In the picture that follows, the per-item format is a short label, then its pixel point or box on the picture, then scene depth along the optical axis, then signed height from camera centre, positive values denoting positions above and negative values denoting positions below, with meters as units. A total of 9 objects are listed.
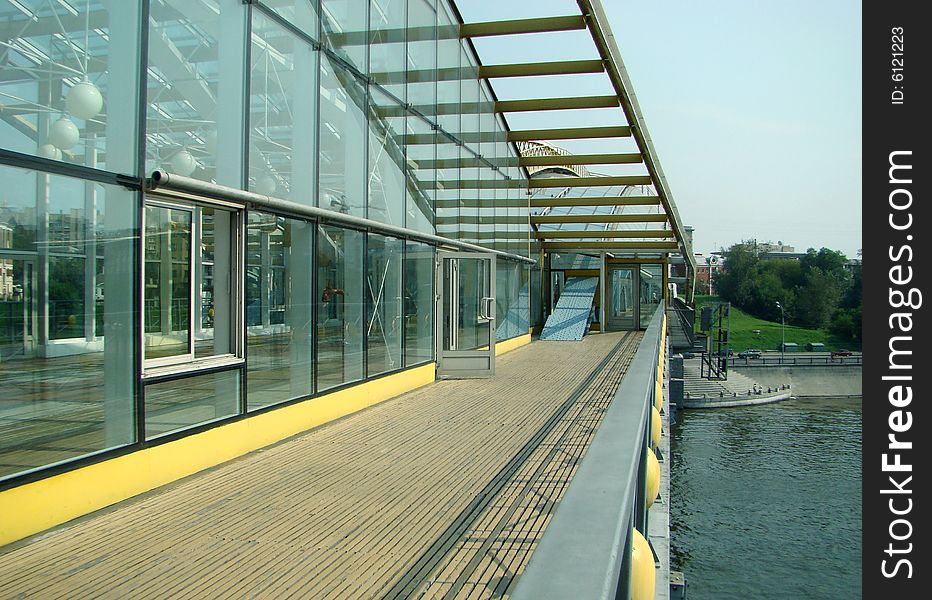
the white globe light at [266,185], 7.78 +1.10
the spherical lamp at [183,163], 6.48 +1.10
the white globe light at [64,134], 5.29 +1.10
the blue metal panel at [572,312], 23.06 -0.54
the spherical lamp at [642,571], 2.83 -1.03
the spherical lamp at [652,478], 4.47 -1.09
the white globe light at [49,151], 5.19 +0.95
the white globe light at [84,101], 5.45 +1.37
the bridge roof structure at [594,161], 14.69 +3.42
